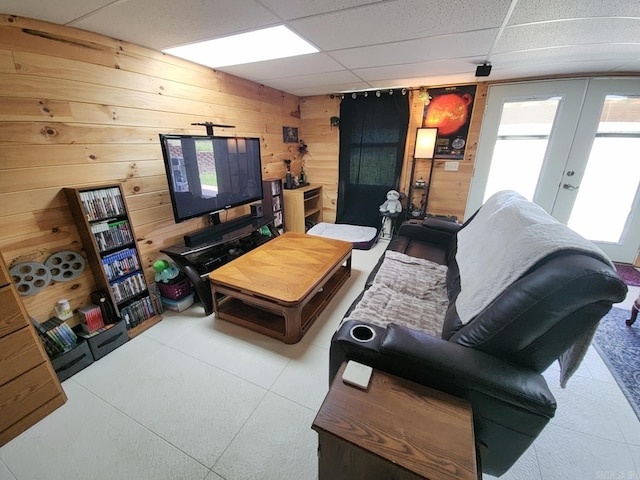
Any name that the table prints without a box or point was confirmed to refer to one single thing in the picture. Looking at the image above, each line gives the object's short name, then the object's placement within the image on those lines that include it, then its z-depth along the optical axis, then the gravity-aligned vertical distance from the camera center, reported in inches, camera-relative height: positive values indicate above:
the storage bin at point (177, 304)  88.9 -49.9
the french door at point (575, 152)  111.7 +2.5
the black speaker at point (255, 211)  124.3 -26.0
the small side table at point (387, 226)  152.3 -41.1
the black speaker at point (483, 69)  92.6 +30.4
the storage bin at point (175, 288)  88.0 -44.3
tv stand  86.1 -35.1
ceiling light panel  70.6 +31.9
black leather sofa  33.6 -29.4
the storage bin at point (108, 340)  68.4 -49.4
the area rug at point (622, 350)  61.8 -52.3
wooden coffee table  72.1 -36.6
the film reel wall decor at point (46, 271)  60.0 -28.2
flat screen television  83.1 -6.2
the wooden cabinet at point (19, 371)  47.6 -41.6
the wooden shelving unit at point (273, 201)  135.2 -23.7
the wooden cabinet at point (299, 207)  148.8 -29.7
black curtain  146.3 +2.2
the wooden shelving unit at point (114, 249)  66.3 -25.6
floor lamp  134.3 +6.7
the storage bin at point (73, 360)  61.9 -49.5
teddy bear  148.3 -26.6
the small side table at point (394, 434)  30.5 -34.3
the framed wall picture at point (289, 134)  154.3 +12.3
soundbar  91.3 -28.8
